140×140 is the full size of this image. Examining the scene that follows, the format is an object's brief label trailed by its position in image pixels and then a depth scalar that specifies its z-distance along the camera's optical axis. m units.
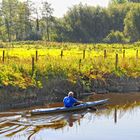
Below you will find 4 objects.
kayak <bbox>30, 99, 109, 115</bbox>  27.42
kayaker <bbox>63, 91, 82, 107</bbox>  29.02
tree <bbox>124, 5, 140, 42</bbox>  85.88
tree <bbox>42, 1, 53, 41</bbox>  96.31
